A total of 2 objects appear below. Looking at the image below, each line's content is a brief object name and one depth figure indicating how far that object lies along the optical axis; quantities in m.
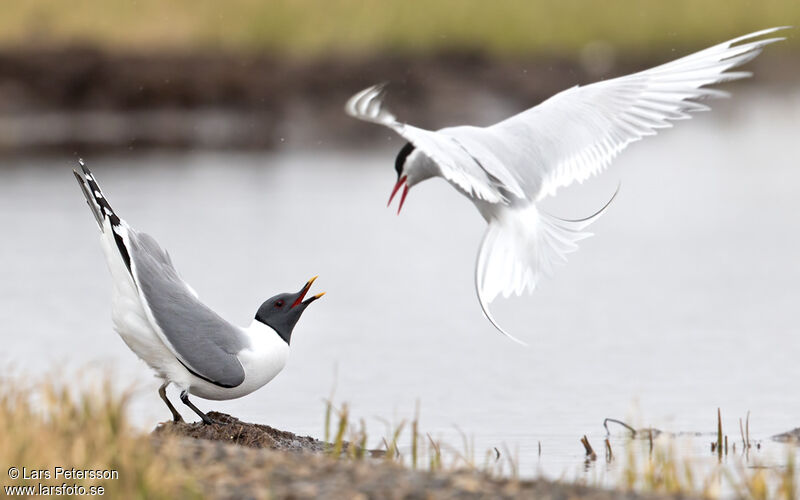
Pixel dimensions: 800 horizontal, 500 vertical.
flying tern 12.77
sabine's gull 12.62
